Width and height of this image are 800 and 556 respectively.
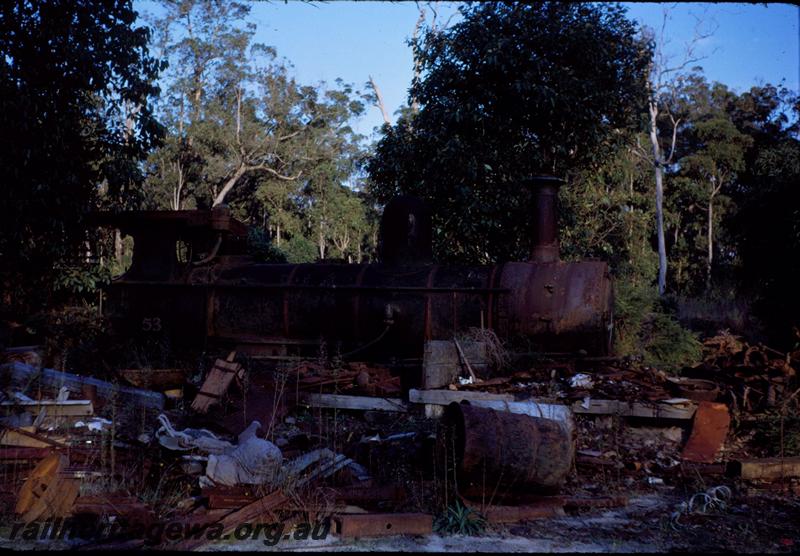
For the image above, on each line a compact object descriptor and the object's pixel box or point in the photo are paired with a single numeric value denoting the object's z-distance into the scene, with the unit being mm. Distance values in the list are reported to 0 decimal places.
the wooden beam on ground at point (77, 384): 7238
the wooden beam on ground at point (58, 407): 6348
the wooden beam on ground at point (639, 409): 6691
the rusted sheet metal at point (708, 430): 6391
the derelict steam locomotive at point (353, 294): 8305
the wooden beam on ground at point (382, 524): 4156
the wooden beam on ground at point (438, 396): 6922
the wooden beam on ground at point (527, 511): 4484
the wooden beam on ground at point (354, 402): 7422
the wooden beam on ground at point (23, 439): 5281
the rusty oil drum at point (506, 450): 4711
